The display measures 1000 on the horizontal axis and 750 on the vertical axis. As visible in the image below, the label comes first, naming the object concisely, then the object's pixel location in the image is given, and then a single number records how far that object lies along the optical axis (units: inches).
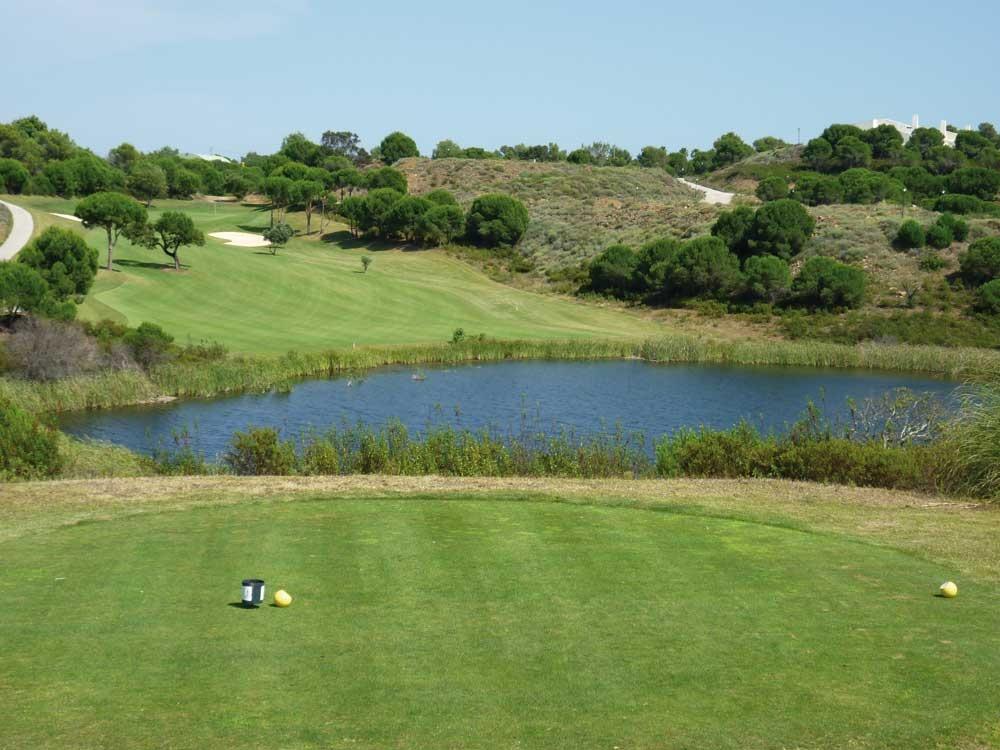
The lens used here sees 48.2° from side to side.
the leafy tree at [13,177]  3823.8
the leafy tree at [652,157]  6575.3
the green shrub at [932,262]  2605.8
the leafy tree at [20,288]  1604.3
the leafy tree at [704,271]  2615.7
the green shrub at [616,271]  2802.7
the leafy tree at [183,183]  4505.4
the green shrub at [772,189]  3897.6
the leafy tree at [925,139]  4943.4
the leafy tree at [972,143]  4689.0
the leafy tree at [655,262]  2714.1
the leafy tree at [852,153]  4635.8
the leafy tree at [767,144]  6733.8
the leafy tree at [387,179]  4056.6
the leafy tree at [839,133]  4975.4
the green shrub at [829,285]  2476.6
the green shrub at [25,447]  775.7
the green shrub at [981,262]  2487.7
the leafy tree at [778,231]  2743.6
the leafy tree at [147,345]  1628.9
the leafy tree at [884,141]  4741.6
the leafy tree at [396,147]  5649.6
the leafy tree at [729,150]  6205.7
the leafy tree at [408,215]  3422.7
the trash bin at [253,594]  405.4
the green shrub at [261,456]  875.9
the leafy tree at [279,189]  3705.7
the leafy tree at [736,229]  2802.7
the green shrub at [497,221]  3373.5
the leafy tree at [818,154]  4795.8
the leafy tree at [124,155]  5622.5
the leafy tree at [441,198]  3651.3
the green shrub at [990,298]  2379.4
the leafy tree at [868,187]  3678.6
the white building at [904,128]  5347.4
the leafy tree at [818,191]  3708.2
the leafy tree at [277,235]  3203.7
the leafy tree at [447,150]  5878.4
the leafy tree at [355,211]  3561.0
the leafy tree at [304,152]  5315.0
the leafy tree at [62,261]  1780.3
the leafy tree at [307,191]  3678.6
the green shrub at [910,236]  2714.1
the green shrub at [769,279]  2546.8
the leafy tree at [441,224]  3373.5
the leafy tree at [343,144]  5949.8
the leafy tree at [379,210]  3501.5
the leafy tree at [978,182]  3614.7
